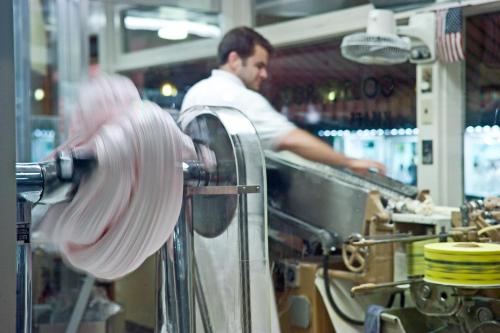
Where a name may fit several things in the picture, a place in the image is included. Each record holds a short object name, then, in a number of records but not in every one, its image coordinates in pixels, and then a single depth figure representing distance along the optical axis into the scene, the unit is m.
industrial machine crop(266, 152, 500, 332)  1.80
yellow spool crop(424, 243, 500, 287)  1.71
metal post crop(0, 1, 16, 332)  0.78
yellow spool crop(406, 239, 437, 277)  2.11
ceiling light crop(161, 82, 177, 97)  3.65
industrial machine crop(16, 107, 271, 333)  1.08
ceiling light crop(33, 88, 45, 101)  4.31
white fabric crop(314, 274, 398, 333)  2.29
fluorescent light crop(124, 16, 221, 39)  4.08
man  2.55
